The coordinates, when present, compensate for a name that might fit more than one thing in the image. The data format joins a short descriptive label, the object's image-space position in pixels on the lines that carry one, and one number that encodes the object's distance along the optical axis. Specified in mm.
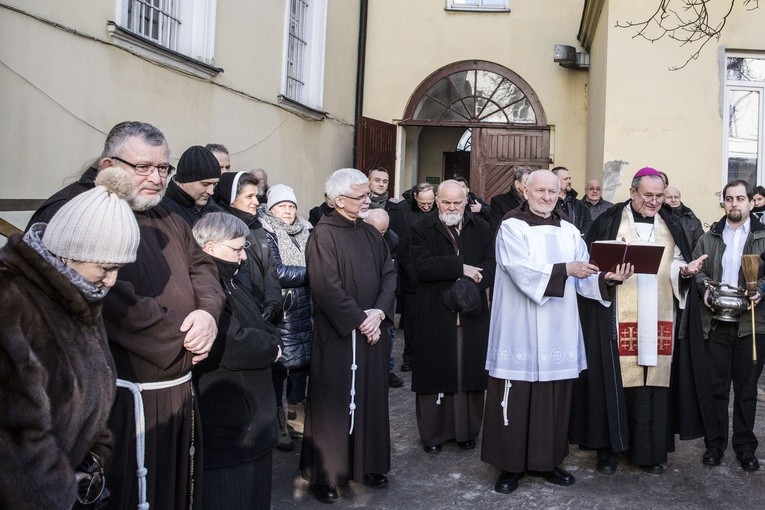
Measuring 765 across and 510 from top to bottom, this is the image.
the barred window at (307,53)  11352
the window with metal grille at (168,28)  7090
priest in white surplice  4922
